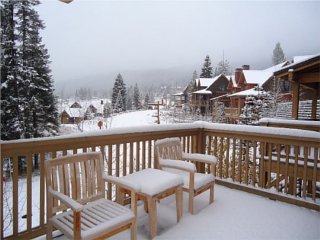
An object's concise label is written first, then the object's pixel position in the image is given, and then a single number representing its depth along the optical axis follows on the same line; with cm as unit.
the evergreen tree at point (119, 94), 1634
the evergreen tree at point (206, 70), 3312
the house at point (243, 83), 1861
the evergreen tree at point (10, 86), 868
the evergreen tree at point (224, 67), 3557
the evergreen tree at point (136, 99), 2964
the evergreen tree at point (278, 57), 2653
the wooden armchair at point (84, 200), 189
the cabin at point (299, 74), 617
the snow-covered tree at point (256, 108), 1316
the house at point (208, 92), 2668
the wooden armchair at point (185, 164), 302
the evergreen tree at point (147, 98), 3438
